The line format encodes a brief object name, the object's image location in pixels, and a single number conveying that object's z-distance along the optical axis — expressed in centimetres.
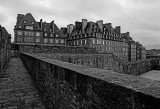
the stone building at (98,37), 4444
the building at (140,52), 6925
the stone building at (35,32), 4091
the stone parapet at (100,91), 120
